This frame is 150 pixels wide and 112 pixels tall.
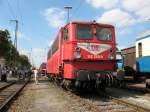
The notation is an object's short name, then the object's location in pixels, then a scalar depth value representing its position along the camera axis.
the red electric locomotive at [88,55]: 5.79
